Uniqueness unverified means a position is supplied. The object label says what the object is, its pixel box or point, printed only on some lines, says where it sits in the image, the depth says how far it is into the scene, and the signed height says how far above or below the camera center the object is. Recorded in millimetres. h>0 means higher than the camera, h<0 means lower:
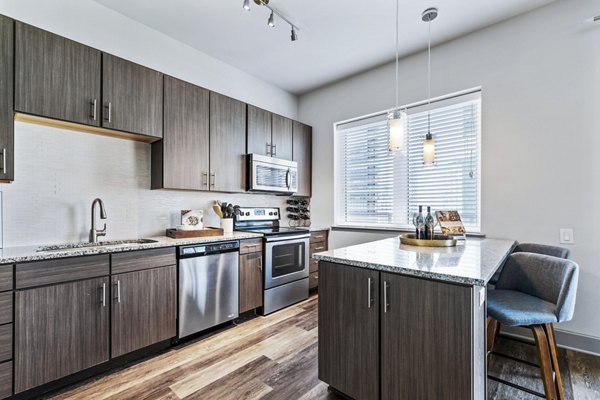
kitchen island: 1269 -633
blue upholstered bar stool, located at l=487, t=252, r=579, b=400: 1524 -620
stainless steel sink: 2045 -350
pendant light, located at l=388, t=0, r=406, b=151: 2066 +534
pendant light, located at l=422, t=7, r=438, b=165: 2309 +1219
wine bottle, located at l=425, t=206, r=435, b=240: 2256 -213
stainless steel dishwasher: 2439 -792
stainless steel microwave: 3346 +341
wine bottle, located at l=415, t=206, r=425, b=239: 2275 -207
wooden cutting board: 2701 -321
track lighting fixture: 2096 +1702
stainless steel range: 3121 -700
